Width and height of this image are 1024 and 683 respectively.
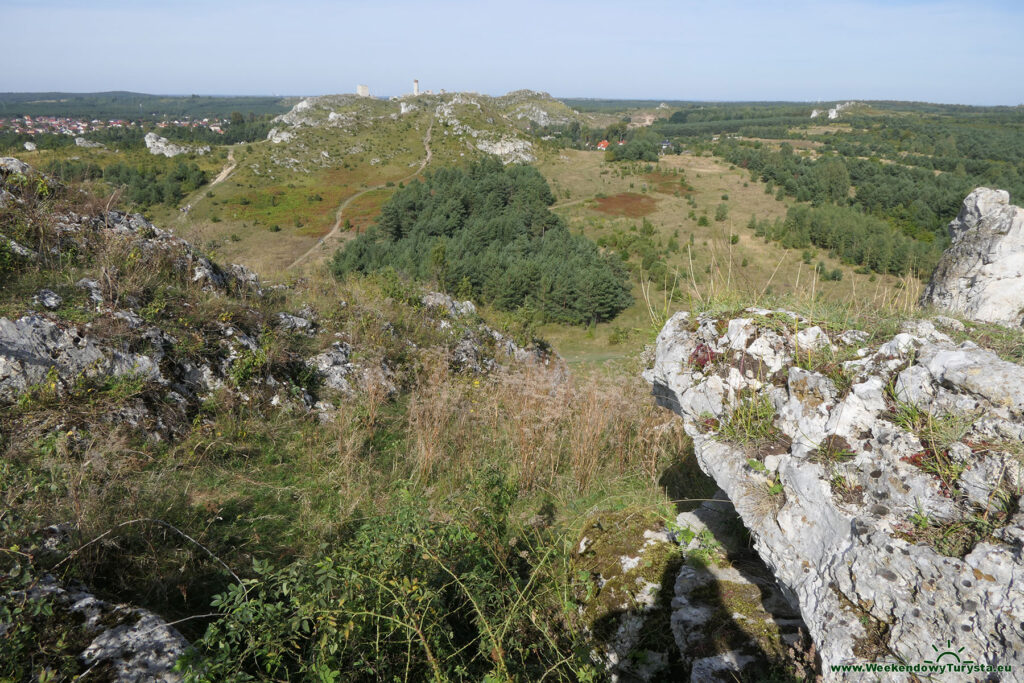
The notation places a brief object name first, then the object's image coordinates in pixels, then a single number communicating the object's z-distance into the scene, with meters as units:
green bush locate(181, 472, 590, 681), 1.93
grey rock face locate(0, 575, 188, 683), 1.89
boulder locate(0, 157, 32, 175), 7.11
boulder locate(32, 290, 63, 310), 5.14
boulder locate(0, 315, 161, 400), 4.30
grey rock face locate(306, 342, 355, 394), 6.36
